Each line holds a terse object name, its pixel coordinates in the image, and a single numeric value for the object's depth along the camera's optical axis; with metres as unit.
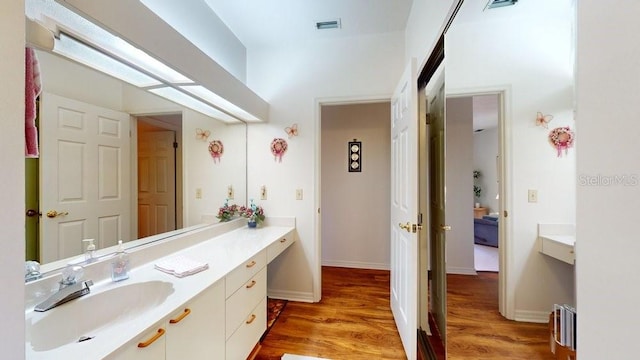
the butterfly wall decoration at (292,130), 2.60
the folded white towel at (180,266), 1.31
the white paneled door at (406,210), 1.62
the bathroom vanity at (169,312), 0.83
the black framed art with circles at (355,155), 3.57
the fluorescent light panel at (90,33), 0.89
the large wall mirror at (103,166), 1.14
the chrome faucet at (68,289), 0.95
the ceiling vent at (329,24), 2.28
